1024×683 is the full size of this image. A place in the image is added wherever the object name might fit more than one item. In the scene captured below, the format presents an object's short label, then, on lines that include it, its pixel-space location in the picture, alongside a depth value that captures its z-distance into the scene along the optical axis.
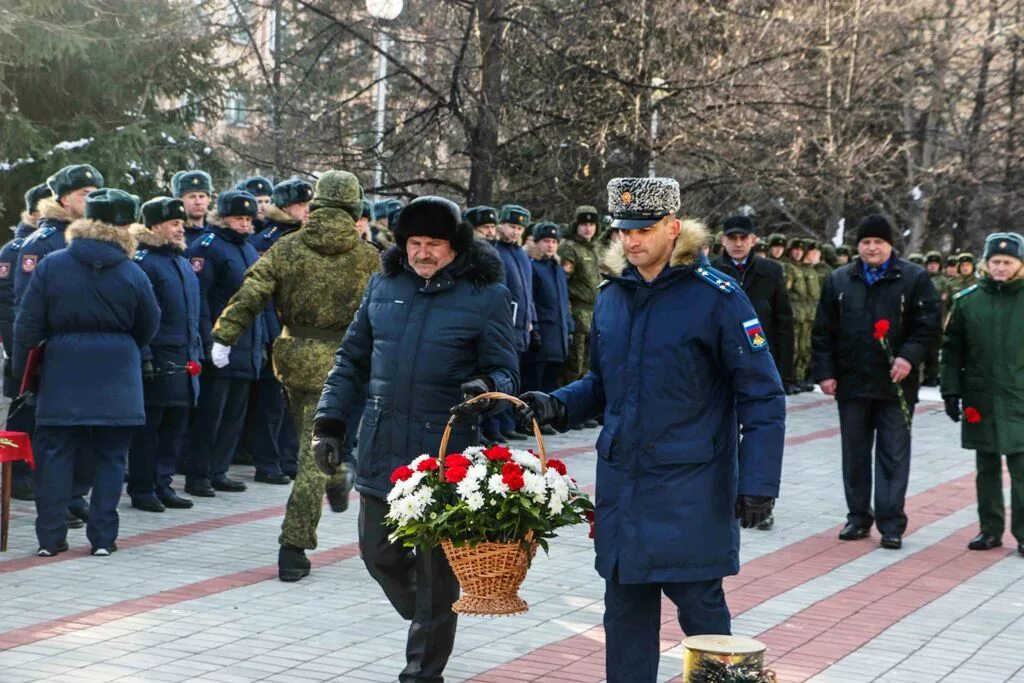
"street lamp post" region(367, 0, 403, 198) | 17.70
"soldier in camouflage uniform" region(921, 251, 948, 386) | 28.78
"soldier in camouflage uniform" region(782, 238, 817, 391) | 23.95
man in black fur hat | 6.29
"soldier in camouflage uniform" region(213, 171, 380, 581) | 8.16
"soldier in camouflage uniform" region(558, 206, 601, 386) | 17.02
